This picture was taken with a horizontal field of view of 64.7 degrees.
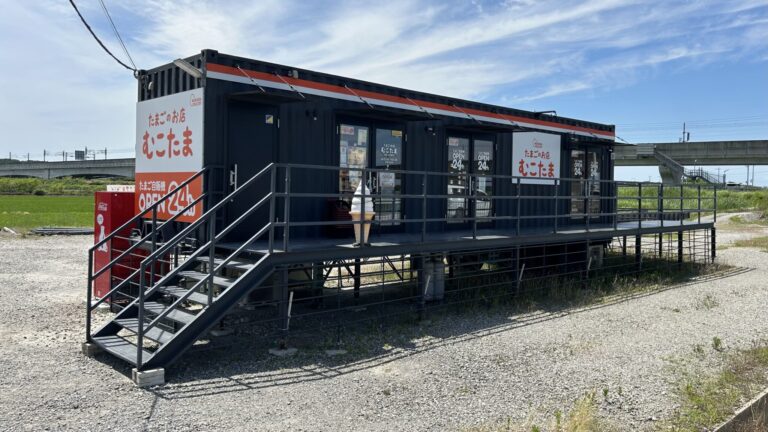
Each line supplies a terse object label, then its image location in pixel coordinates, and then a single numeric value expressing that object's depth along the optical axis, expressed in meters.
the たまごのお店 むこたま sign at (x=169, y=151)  8.38
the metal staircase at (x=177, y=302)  6.25
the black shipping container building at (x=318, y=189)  7.06
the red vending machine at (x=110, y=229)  9.39
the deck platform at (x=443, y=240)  7.64
